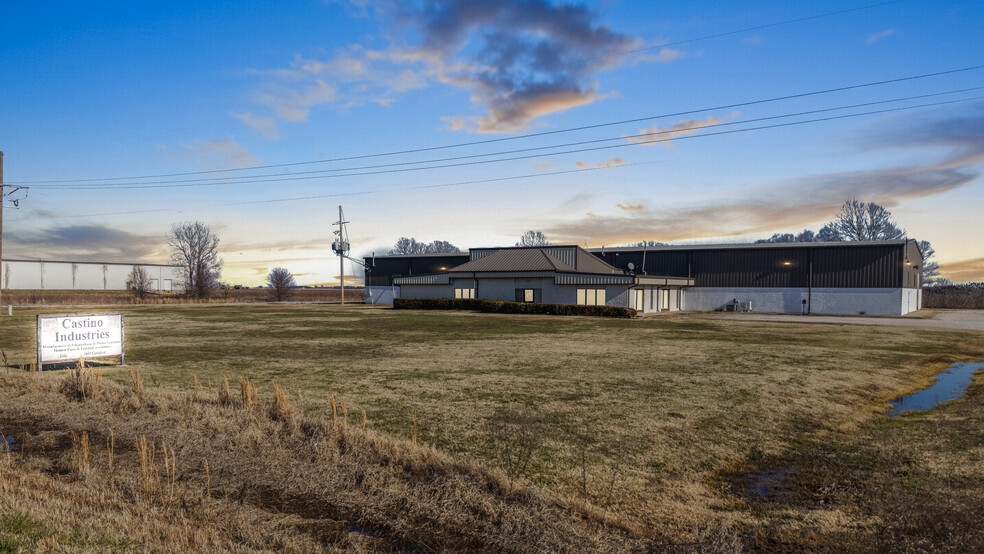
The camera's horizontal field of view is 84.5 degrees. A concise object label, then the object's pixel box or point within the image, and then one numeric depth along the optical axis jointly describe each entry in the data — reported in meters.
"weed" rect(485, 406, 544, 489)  7.69
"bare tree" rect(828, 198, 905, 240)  80.00
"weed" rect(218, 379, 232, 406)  10.62
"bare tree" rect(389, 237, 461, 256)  147.38
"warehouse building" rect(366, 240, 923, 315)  47.97
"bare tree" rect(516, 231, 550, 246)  126.19
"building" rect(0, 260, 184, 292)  111.75
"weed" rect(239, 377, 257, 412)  10.11
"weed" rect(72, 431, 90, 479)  6.88
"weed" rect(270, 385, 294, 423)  9.29
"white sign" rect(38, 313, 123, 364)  15.56
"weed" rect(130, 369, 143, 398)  11.27
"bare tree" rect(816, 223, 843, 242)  96.51
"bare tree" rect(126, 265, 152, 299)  77.94
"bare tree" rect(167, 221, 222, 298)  105.19
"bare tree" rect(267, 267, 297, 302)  87.38
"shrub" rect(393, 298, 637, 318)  43.10
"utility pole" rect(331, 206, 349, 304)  67.81
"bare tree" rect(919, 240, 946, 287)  91.88
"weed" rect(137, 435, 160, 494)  6.29
